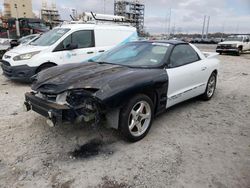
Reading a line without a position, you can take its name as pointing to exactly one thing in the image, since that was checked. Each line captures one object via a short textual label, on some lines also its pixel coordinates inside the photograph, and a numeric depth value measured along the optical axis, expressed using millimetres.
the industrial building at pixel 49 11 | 74638
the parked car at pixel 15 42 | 12491
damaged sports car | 2912
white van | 6379
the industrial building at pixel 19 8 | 68938
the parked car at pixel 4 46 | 11828
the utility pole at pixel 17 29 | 18831
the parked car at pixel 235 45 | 18234
